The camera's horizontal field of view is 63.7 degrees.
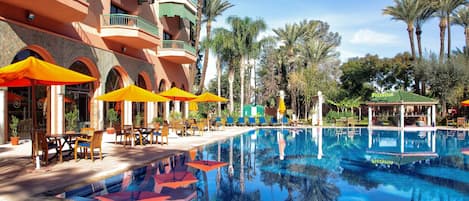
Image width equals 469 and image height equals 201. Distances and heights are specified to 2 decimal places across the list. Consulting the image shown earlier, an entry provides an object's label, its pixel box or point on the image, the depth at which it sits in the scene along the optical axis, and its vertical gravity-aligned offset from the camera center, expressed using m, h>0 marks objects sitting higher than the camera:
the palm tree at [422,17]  34.19 +8.23
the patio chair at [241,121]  28.72 -1.15
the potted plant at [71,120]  16.41 -0.59
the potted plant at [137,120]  22.09 -0.81
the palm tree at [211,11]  31.83 +8.07
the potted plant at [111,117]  19.65 -0.56
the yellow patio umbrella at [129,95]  12.99 +0.39
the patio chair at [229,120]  27.98 -1.08
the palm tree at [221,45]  31.84 +5.22
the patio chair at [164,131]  14.48 -0.98
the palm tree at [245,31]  33.06 +6.58
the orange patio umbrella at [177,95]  17.84 +0.53
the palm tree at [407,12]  34.47 +8.69
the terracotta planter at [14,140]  13.30 -1.18
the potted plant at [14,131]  13.36 -0.88
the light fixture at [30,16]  13.95 +3.36
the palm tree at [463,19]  36.75 +8.47
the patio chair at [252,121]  29.05 -1.17
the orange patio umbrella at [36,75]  8.02 +0.71
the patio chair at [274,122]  30.14 -1.30
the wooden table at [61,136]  9.94 -0.80
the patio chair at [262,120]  29.38 -1.14
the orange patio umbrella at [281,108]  30.69 -0.18
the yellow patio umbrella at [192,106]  28.26 -0.03
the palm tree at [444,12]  33.81 +8.56
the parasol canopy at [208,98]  20.77 +0.45
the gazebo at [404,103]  28.44 +0.09
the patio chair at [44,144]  9.25 -0.94
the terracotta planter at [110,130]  19.52 -1.25
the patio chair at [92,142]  9.98 -0.96
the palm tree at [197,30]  29.36 +5.99
